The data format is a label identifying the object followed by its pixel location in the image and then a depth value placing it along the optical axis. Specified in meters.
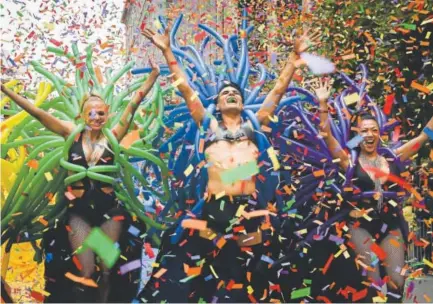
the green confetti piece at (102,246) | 5.12
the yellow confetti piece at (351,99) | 5.82
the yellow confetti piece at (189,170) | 5.36
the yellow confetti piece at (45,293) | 5.38
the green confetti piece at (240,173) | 5.21
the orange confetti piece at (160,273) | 5.44
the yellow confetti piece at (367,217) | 5.26
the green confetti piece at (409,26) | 6.64
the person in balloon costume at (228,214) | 5.18
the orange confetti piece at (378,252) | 5.21
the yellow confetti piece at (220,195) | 5.19
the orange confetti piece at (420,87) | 6.09
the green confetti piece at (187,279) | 5.24
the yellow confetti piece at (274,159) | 5.26
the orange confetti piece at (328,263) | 5.52
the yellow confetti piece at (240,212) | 5.18
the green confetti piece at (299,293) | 5.50
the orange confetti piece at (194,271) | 5.22
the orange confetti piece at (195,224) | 5.19
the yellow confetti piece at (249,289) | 5.15
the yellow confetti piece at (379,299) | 5.13
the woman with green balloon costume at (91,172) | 5.14
